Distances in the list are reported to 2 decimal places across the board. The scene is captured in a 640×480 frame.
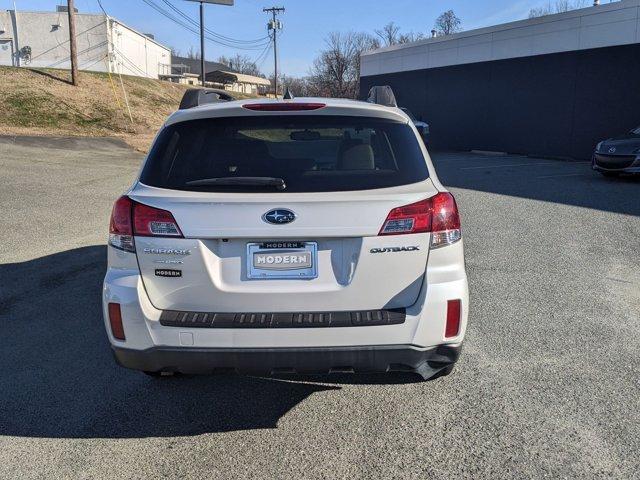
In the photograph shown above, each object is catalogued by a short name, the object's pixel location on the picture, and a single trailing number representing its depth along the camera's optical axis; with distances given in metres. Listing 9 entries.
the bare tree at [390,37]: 74.69
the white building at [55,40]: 41.25
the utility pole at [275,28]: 62.05
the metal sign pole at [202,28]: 37.91
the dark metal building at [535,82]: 19.64
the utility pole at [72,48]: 27.02
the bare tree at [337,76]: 60.92
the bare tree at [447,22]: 81.62
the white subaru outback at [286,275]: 2.76
